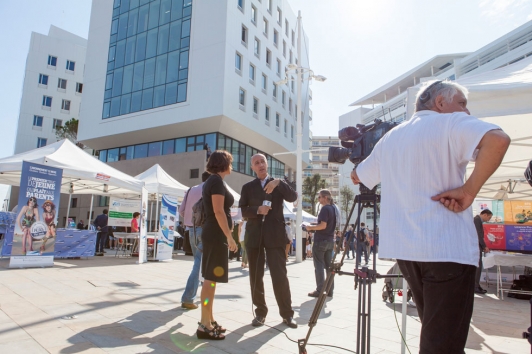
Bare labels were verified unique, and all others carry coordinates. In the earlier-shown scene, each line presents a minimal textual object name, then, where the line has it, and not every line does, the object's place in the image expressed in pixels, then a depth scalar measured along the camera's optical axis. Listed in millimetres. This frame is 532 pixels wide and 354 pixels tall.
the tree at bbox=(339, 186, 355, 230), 60781
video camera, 2740
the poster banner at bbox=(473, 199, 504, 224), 10609
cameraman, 1604
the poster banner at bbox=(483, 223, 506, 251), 7527
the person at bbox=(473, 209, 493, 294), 6921
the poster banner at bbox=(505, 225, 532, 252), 7281
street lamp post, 15178
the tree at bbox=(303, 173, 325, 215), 56578
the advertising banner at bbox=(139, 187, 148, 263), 11099
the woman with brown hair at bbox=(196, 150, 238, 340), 3365
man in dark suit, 3955
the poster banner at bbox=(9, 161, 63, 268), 8406
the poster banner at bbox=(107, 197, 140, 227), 13289
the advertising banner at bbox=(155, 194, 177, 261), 12016
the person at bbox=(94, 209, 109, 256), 13883
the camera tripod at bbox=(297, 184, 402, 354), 2381
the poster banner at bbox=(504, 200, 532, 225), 9539
